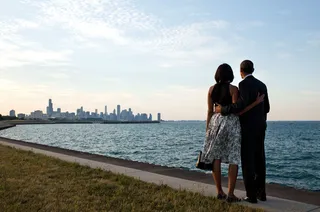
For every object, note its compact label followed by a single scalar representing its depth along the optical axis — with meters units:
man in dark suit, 4.86
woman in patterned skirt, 4.91
